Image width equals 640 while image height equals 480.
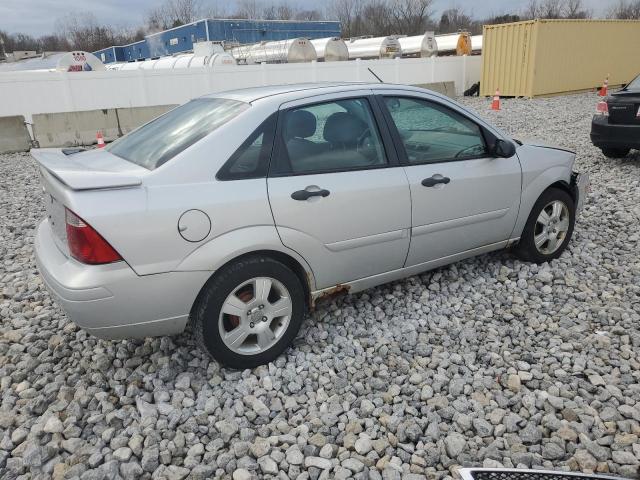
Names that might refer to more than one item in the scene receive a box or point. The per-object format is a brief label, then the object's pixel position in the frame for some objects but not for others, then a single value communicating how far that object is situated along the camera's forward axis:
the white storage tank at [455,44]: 26.30
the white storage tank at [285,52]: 24.22
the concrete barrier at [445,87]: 17.81
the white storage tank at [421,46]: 26.70
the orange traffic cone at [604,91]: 17.96
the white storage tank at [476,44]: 27.77
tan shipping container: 18.44
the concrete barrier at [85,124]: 11.84
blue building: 36.00
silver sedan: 2.57
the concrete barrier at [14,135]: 11.37
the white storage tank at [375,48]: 26.72
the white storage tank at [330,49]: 24.75
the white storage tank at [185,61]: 22.28
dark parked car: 7.39
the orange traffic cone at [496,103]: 16.03
